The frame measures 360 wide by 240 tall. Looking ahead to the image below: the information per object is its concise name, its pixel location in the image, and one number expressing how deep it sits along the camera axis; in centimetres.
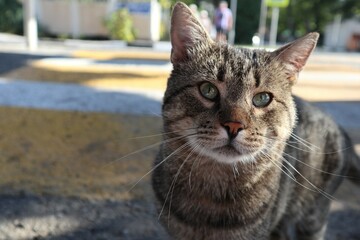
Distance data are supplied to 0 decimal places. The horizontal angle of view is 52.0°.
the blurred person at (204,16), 1648
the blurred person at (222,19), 1504
